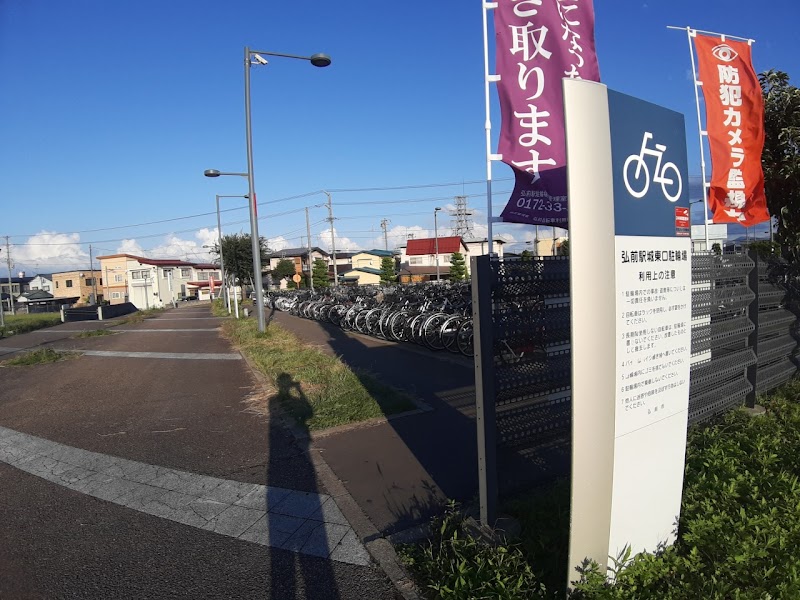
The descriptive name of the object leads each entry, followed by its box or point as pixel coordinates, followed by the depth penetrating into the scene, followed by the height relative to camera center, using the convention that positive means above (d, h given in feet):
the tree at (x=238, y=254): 116.98 +9.27
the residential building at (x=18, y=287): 183.87 +8.14
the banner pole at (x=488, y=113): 15.59 +5.75
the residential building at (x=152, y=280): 176.35 +6.97
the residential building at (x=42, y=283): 275.80 +10.31
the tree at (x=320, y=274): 168.86 +4.96
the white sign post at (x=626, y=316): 5.94 -0.57
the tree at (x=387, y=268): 168.59 +5.97
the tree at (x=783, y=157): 17.07 +4.22
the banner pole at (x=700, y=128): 19.24 +6.27
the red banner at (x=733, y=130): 17.89 +5.26
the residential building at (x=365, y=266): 216.41 +10.05
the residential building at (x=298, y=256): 239.30 +18.61
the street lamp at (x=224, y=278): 89.60 +2.93
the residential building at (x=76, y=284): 234.99 +7.25
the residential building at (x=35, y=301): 147.69 -0.46
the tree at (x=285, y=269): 211.41 +8.98
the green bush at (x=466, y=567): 7.04 -4.60
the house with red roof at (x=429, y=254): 209.36 +14.12
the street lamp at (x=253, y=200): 41.42 +8.59
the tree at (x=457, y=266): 168.45 +5.73
